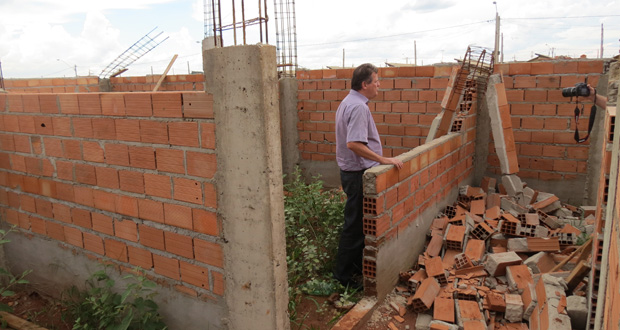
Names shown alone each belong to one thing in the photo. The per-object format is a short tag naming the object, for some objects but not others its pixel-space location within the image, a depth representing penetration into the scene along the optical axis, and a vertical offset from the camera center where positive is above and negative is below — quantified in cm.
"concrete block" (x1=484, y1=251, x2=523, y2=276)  371 -143
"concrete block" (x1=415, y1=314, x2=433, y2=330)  323 -169
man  354 -50
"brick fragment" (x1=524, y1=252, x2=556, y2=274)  380 -150
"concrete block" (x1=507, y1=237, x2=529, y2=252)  415 -144
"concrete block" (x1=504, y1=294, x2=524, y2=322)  318 -159
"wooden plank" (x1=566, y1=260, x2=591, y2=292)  308 -131
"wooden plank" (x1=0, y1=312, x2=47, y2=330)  319 -161
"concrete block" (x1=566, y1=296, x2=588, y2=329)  270 -138
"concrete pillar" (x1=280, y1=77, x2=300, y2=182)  711 -35
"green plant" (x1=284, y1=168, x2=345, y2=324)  373 -141
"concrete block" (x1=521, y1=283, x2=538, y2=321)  315 -152
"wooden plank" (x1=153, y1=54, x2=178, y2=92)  789 +72
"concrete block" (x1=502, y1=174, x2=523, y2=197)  528 -109
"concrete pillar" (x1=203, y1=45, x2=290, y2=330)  214 -41
